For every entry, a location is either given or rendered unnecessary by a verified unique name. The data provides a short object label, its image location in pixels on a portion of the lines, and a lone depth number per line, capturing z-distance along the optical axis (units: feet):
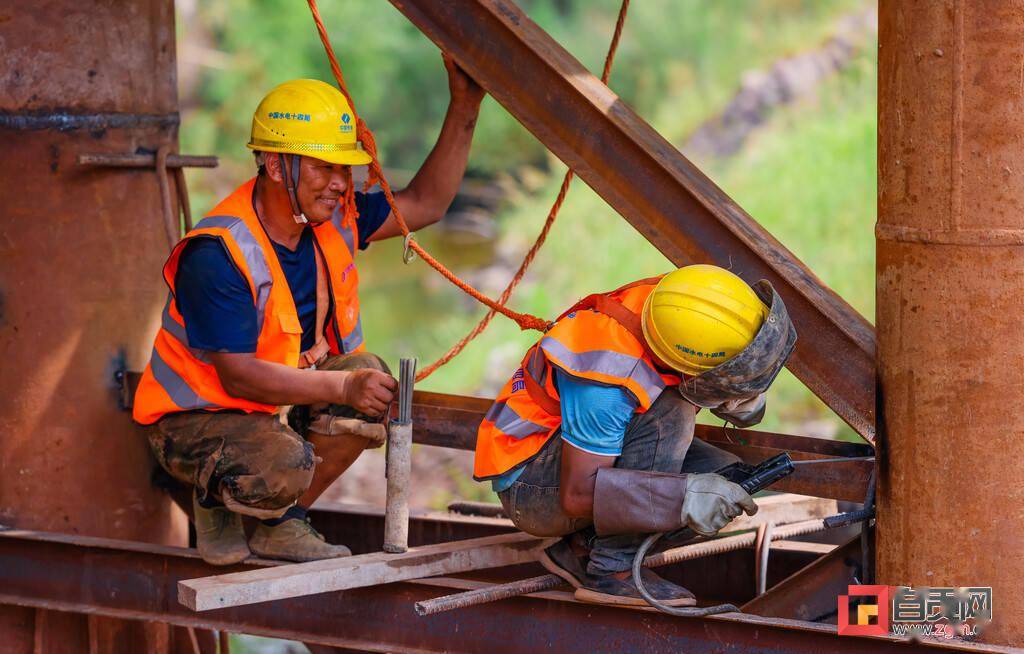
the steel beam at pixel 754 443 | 25.93
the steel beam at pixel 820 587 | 26.37
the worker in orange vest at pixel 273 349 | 27.02
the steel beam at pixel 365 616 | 24.48
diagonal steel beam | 25.35
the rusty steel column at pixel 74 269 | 30.07
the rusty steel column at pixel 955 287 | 21.86
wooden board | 24.80
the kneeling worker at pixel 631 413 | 23.76
